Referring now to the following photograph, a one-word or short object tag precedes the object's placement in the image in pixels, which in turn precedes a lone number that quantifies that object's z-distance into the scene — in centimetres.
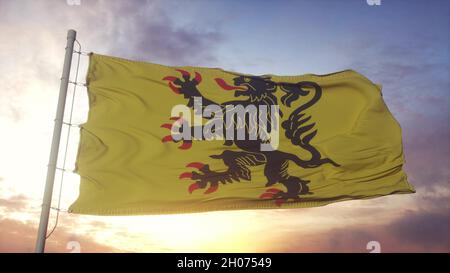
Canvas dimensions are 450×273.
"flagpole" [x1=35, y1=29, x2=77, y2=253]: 795
